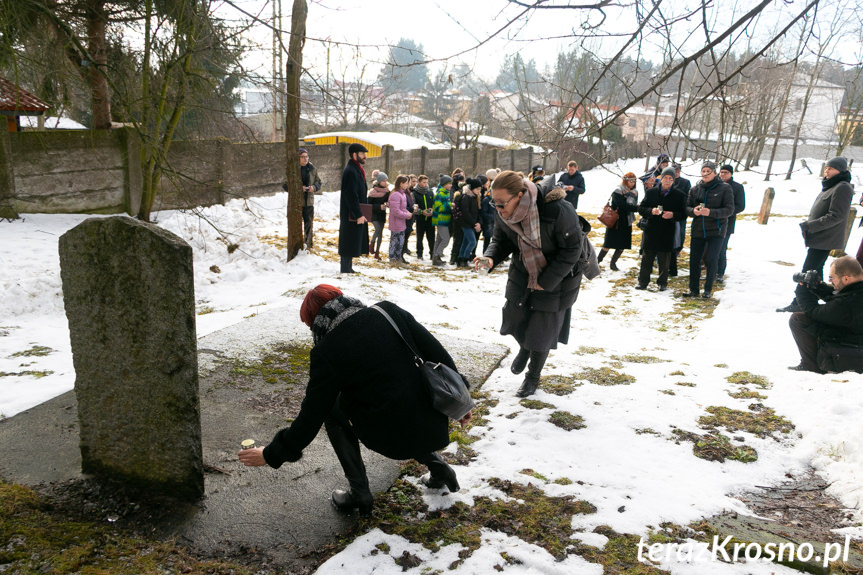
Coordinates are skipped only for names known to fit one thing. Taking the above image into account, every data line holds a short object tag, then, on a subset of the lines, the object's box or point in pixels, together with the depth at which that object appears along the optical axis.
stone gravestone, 2.91
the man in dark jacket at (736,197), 8.68
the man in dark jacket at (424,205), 11.93
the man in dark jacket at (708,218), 8.57
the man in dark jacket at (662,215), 9.20
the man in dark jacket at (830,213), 7.62
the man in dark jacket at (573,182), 13.42
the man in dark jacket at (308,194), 11.11
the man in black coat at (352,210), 9.23
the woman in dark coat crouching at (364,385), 2.80
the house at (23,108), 12.14
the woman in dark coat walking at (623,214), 10.38
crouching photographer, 5.14
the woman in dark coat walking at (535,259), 4.49
